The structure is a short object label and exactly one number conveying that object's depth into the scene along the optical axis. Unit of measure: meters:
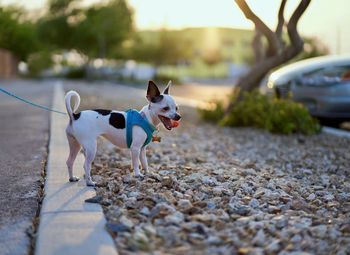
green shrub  8.95
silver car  9.45
